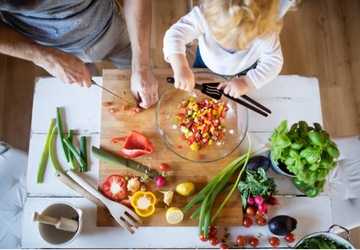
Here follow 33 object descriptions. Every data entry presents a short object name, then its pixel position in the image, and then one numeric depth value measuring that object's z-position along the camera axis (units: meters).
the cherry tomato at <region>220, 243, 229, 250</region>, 1.04
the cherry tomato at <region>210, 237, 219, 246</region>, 1.04
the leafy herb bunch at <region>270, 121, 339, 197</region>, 0.88
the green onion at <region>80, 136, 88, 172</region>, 1.09
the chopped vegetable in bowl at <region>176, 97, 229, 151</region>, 1.10
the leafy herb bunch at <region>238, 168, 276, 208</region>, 1.01
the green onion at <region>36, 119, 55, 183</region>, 1.09
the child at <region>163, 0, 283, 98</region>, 0.91
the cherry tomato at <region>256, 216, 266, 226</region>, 1.06
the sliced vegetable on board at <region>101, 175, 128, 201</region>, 1.06
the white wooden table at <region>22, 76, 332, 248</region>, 1.06
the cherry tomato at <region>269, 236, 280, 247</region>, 1.05
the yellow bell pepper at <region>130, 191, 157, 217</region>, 1.04
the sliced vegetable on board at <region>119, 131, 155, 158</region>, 1.08
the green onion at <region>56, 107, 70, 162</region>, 1.11
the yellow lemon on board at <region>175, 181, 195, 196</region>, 1.05
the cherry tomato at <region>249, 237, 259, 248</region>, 1.05
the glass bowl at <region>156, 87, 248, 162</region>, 1.11
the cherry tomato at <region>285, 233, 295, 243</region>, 1.05
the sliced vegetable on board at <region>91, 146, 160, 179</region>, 1.08
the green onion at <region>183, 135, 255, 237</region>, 1.04
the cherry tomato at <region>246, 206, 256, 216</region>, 1.06
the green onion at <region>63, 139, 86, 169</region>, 1.10
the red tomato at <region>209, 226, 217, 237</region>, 1.04
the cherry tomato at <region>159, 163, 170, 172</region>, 1.08
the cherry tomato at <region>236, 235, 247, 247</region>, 1.05
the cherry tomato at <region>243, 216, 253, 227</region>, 1.06
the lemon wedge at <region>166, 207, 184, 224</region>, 1.04
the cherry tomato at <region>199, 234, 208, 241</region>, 1.04
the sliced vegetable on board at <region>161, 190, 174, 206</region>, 1.04
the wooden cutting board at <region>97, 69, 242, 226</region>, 1.06
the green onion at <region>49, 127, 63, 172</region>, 1.10
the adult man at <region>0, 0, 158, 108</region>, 1.10
